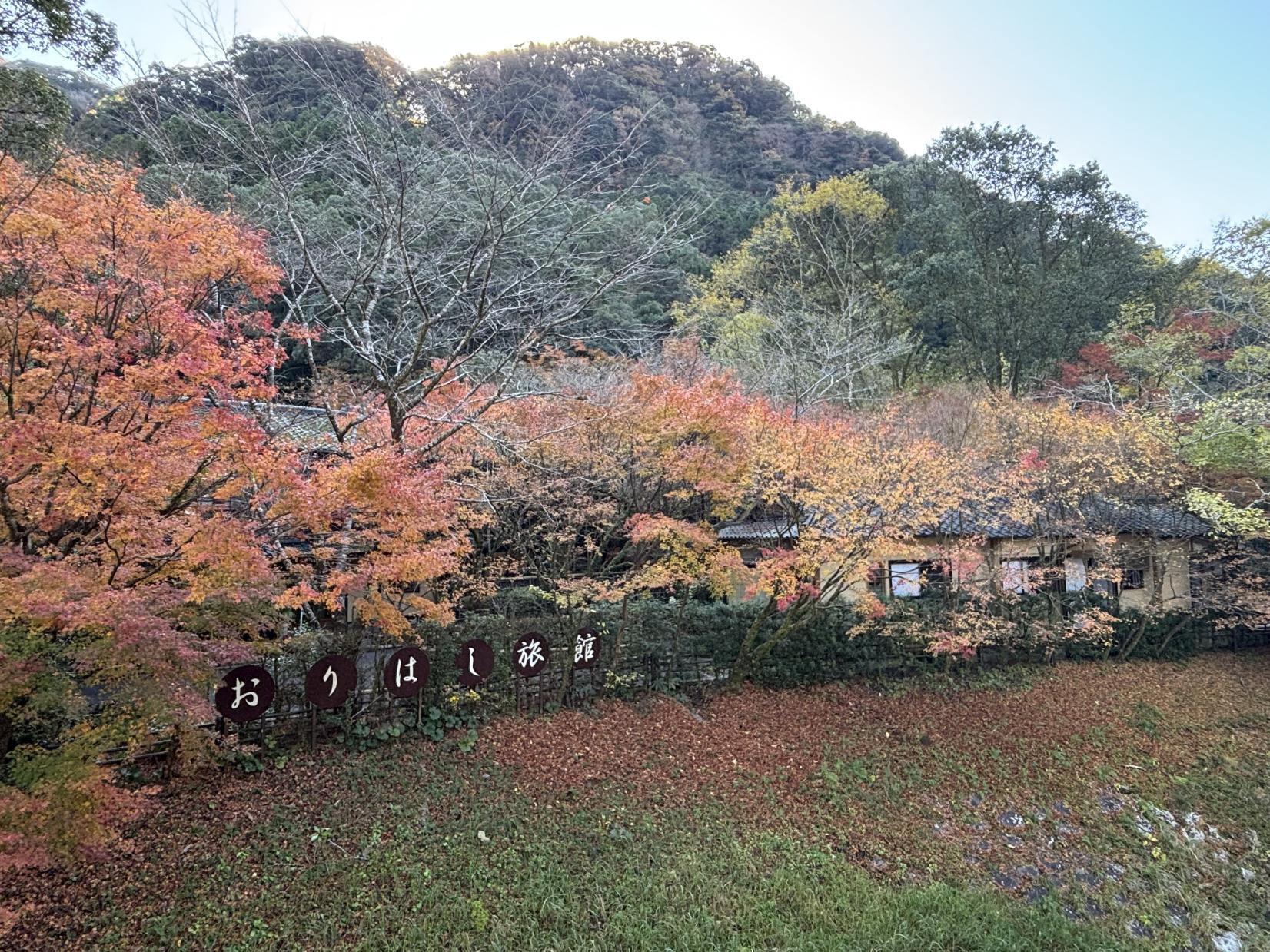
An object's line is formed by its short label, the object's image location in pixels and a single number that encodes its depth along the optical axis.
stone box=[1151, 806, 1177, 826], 10.09
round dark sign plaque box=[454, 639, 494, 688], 9.52
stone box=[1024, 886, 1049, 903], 8.20
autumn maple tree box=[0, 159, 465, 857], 5.24
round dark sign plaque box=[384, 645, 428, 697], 8.85
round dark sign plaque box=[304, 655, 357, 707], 8.03
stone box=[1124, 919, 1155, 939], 7.82
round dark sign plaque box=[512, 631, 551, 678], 10.11
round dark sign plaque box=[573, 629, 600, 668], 10.59
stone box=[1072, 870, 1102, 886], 8.65
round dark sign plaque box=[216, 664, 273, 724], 7.47
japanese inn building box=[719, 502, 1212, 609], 13.77
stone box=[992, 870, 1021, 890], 8.41
